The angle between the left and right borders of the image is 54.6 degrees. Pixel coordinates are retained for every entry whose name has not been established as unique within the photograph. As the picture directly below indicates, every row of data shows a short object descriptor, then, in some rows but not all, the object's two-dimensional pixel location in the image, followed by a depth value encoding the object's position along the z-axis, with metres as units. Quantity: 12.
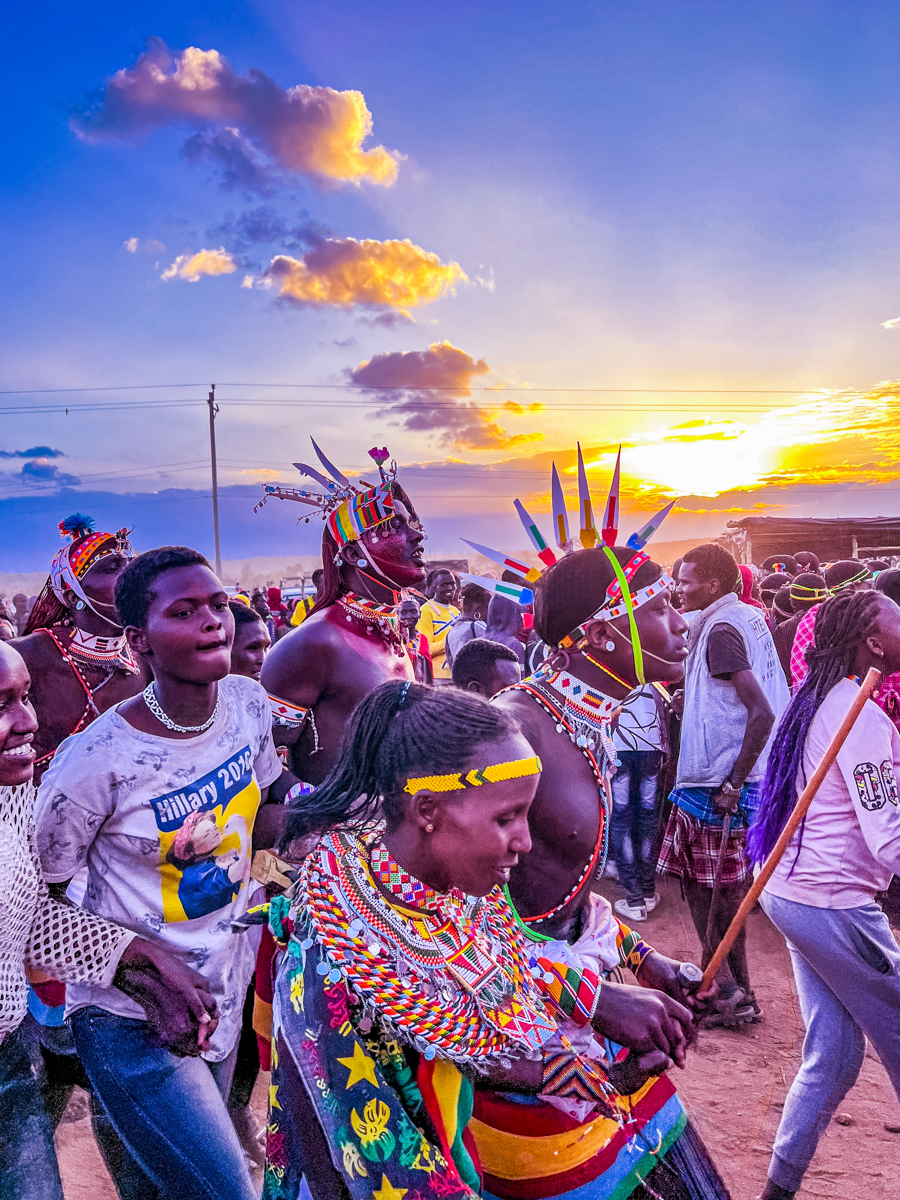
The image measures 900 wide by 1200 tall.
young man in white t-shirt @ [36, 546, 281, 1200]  2.17
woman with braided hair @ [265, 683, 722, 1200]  1.61
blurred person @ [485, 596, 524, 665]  6.46
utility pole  32.88
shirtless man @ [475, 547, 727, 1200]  1.89
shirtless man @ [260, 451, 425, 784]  3.68
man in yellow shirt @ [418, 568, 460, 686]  7.49
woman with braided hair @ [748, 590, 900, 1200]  2.91
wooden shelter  24.64
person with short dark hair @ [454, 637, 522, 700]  4.64
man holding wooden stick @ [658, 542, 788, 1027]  4.70
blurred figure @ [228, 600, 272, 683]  4.96
